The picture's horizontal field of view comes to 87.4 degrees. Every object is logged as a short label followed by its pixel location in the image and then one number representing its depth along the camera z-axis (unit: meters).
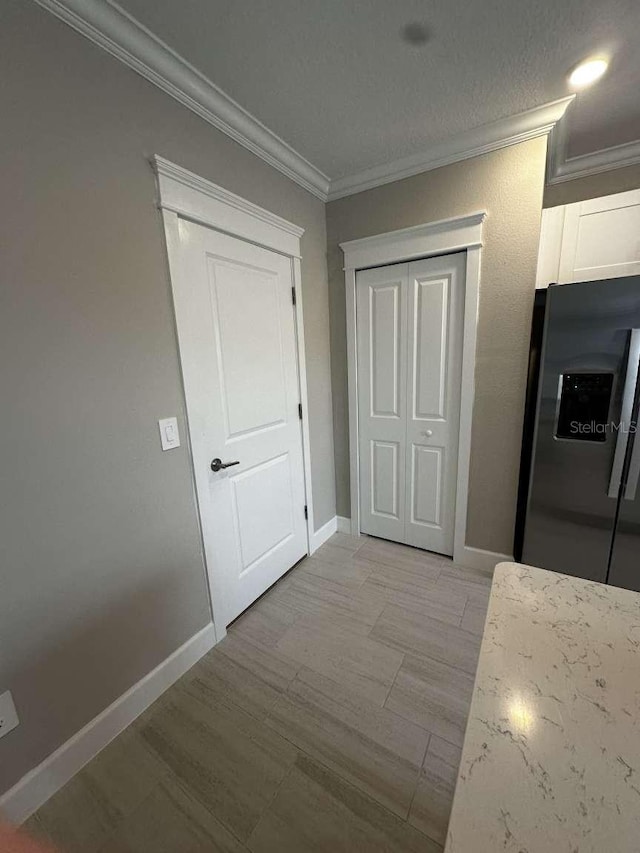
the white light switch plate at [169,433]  1.41
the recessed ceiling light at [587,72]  1.35
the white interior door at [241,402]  1.52
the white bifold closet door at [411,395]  2.07
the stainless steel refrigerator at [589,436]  1.60
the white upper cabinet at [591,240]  1.74
